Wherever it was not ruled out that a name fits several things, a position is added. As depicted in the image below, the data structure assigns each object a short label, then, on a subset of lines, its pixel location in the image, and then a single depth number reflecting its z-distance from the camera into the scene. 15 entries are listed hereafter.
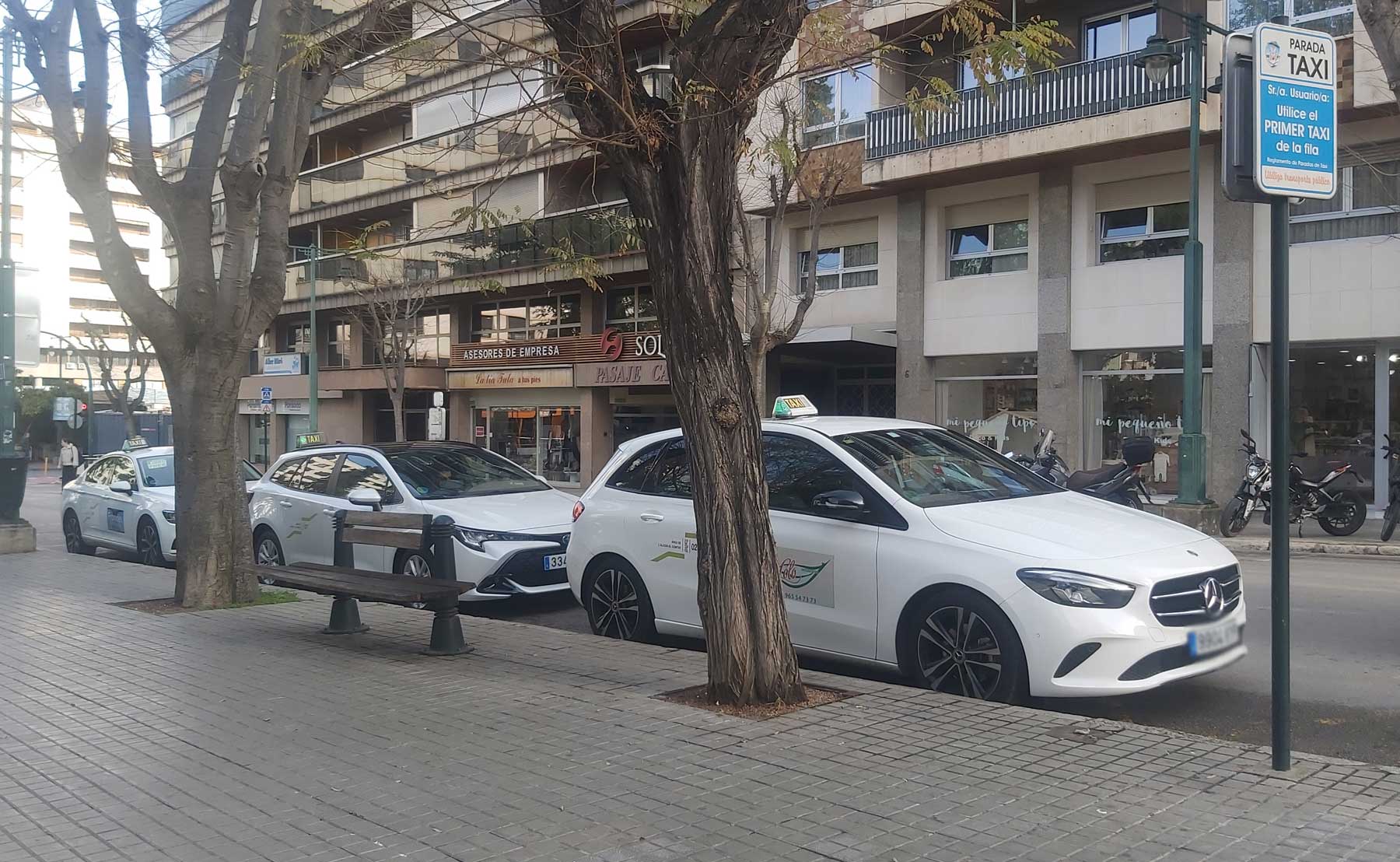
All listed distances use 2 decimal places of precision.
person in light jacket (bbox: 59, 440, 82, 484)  33.22
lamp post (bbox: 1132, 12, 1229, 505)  15.88
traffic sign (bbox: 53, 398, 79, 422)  42.88
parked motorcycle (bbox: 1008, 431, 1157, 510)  13.07
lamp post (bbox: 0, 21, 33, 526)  15.39
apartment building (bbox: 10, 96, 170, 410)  77.56
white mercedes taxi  5.73
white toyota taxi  9.86
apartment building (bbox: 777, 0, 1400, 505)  17.64
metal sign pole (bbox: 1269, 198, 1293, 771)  4.52
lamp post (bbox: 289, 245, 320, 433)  31.02
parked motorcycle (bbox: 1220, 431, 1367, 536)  14.51
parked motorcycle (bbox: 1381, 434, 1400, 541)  14.12
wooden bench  7.60
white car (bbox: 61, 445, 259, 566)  14.38
